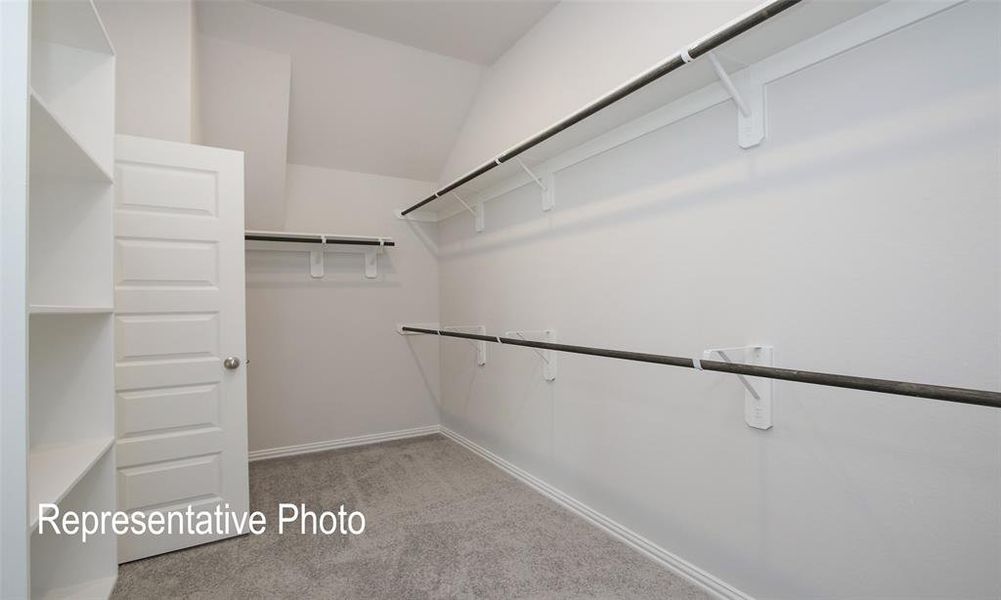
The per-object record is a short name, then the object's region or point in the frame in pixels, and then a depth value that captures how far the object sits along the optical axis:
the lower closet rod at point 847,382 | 0.74
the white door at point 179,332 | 1.84
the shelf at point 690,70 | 1.13
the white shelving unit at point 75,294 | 1.35
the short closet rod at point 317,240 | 2.88
